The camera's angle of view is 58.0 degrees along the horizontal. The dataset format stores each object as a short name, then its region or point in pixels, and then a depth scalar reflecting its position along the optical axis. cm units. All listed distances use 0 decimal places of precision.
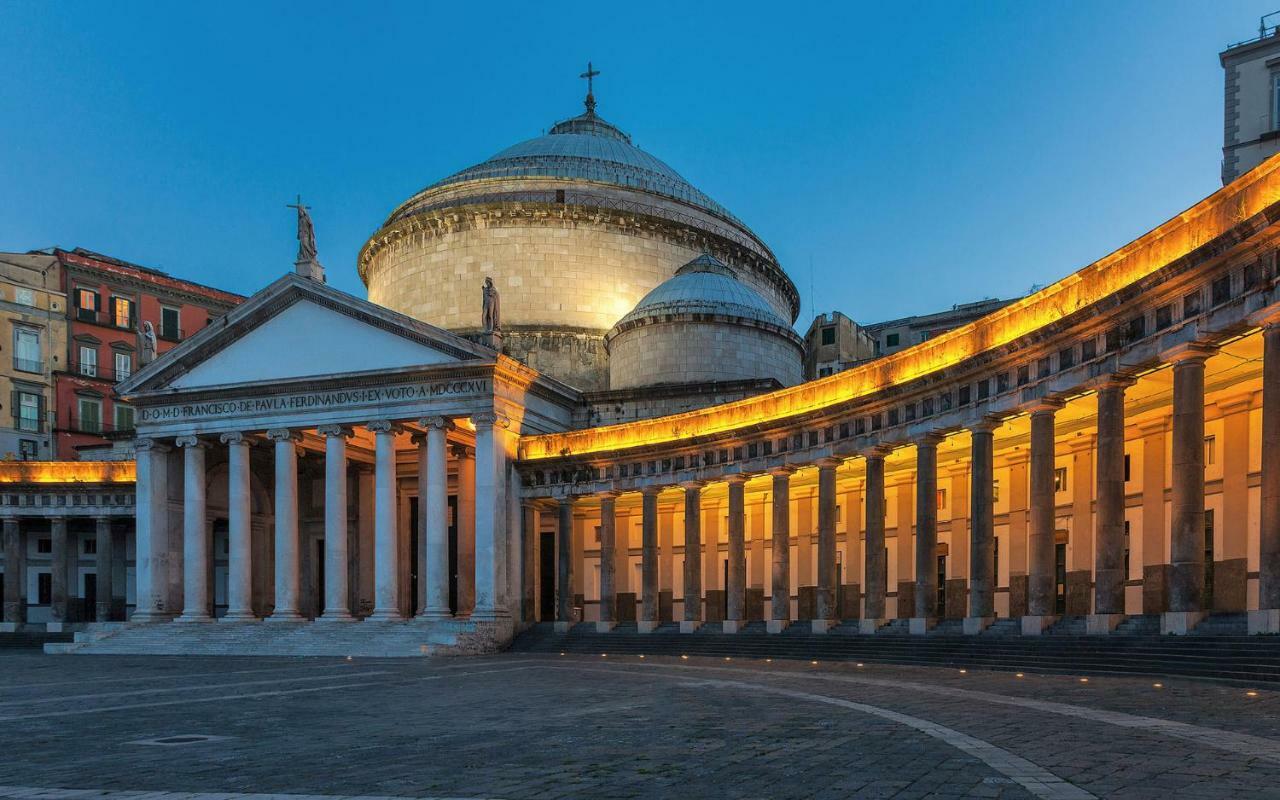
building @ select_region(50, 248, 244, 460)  7781
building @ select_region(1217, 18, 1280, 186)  4991
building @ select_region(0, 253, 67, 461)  7400
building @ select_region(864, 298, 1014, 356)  9331
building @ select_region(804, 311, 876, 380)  9006
